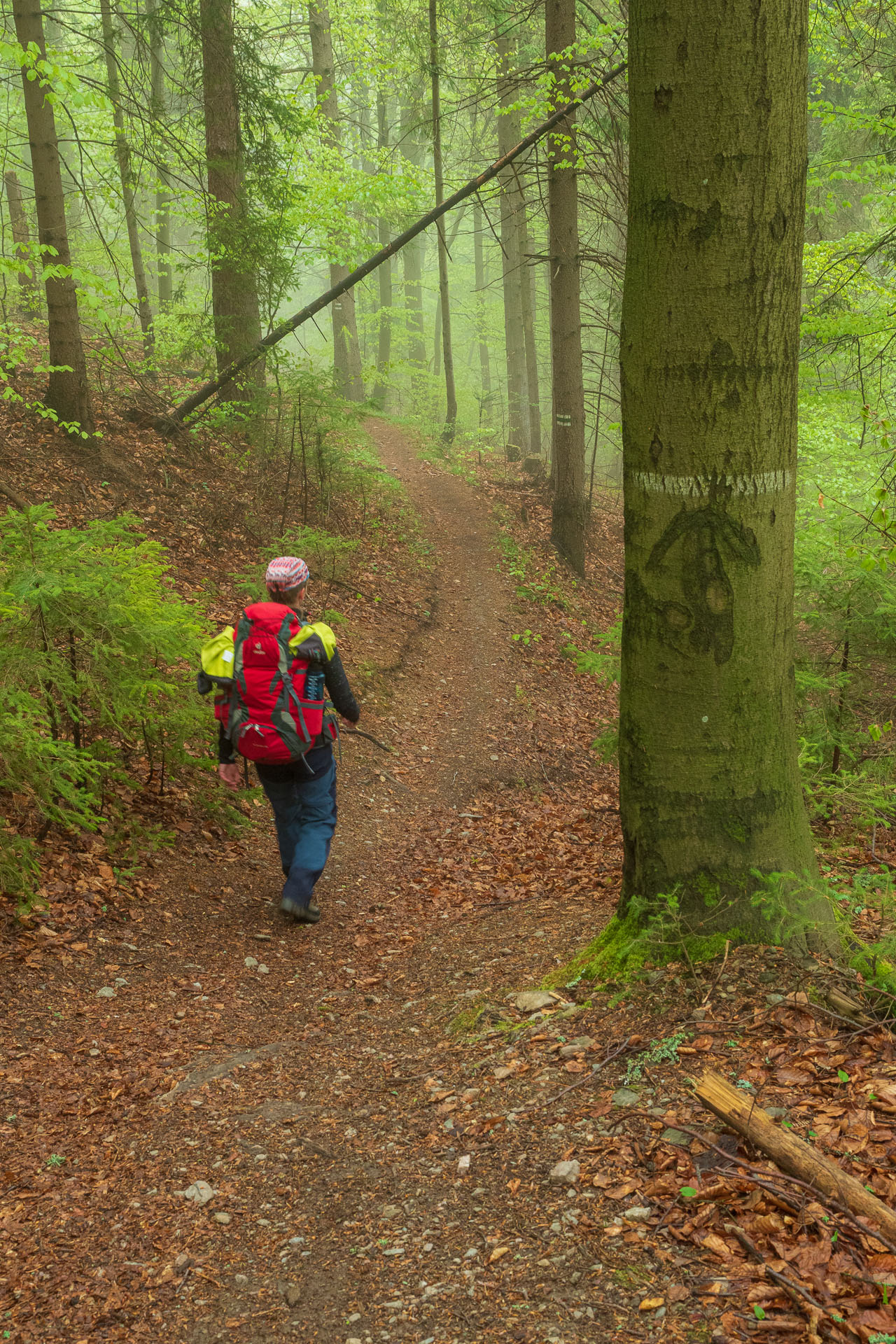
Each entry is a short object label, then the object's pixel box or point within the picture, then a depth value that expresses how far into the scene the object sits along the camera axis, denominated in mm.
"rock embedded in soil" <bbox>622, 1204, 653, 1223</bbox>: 2262
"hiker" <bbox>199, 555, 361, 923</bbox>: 4859
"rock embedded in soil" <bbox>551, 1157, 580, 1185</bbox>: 2482
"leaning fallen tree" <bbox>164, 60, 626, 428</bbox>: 10570
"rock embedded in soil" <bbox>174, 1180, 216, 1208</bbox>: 2777
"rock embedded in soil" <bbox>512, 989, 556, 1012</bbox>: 3541
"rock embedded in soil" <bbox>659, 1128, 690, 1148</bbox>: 2480
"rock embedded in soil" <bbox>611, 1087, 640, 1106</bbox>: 2713
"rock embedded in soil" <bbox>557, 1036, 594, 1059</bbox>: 3082
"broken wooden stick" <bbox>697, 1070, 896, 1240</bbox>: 2064
